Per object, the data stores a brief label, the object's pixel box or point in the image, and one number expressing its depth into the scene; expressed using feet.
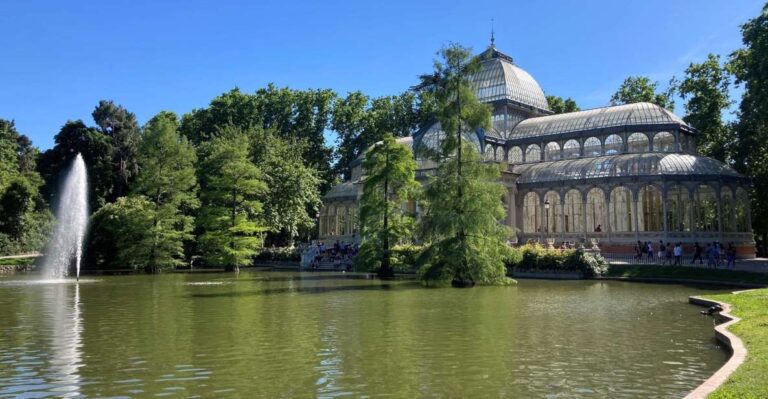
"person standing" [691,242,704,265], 125.04
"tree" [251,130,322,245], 190.19
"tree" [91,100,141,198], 191.01
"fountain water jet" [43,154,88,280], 169.47
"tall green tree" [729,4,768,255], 129.39
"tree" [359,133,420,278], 124.77
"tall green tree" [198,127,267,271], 154.71
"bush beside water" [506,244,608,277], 118.83
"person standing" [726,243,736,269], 116.78
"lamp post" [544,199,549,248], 170.40
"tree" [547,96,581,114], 254.70
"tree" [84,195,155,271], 156.04
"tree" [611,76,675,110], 219.00
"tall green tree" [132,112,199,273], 156.66
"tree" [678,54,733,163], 179.93
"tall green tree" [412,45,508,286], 100.63
